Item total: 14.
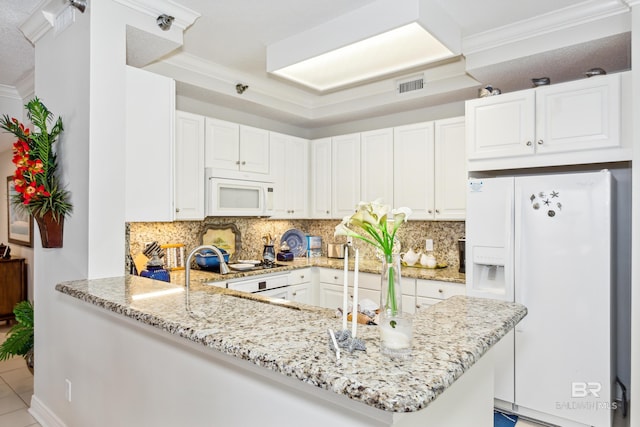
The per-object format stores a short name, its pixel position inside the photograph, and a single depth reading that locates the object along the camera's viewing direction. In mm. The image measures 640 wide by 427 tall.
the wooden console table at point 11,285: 4953
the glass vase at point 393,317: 998
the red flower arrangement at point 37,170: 2207
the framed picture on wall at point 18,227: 5031
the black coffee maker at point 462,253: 3529
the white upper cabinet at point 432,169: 3504
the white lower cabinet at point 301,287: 3859
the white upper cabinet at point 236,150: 3607
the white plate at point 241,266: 3630
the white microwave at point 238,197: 3555
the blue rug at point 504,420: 2629
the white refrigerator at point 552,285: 2432
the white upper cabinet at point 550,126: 2477
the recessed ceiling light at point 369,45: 2352
